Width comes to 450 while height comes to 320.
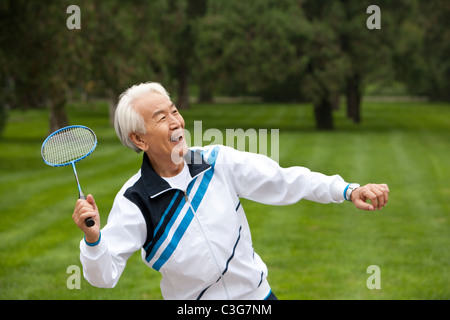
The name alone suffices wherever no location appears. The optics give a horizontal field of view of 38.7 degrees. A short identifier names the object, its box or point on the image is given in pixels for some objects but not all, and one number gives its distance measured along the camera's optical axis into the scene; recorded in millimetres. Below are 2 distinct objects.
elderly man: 3223
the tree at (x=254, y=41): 29031
